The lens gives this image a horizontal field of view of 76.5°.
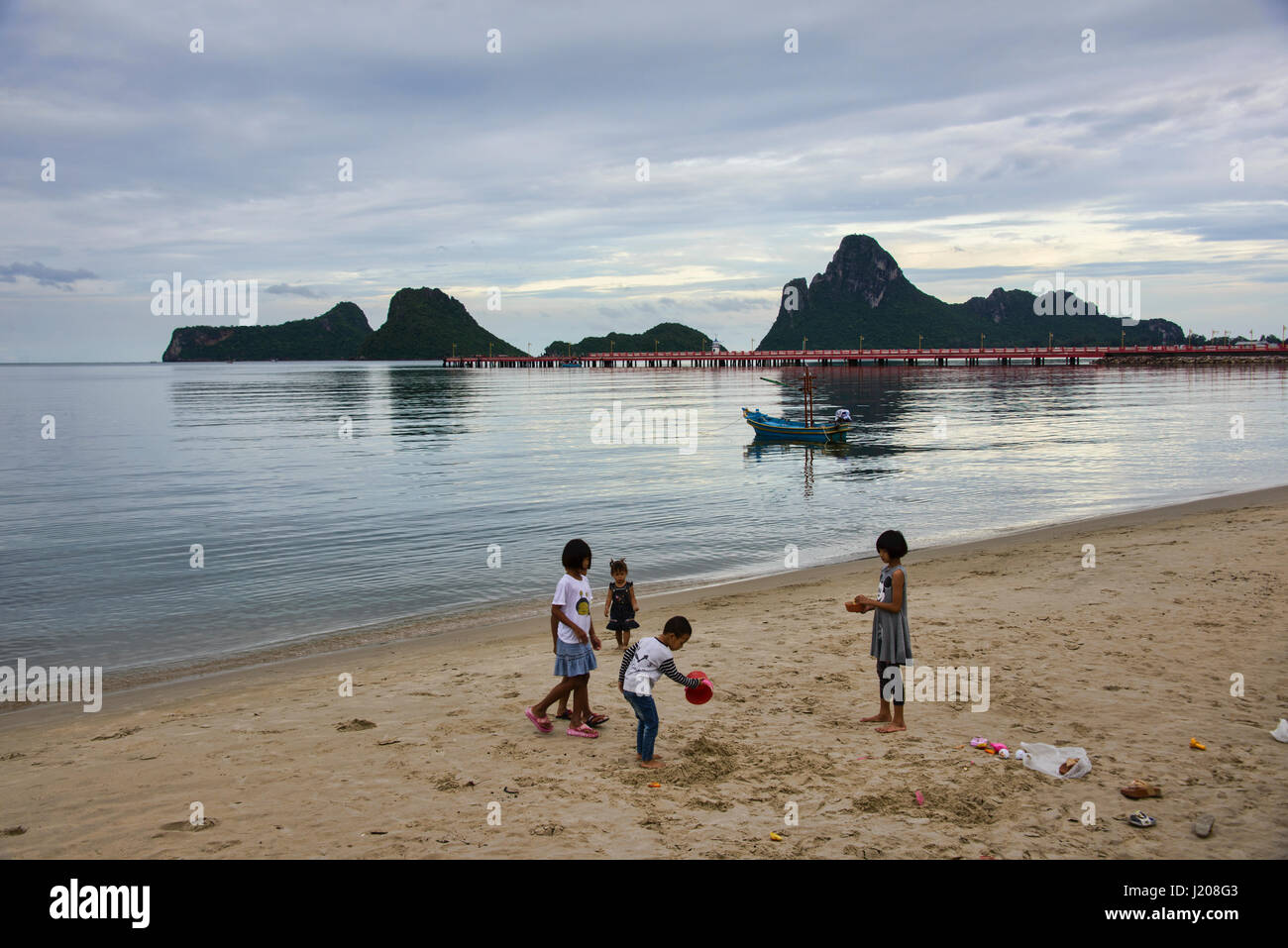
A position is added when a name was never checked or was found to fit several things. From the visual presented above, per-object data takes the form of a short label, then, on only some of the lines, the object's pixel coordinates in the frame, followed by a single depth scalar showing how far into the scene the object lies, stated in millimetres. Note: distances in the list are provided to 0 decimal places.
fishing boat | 51656
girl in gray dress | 8203
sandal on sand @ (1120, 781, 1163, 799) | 6730
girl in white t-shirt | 8258
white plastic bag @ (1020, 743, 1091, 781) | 7223
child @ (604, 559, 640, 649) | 11609
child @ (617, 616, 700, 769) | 7512
